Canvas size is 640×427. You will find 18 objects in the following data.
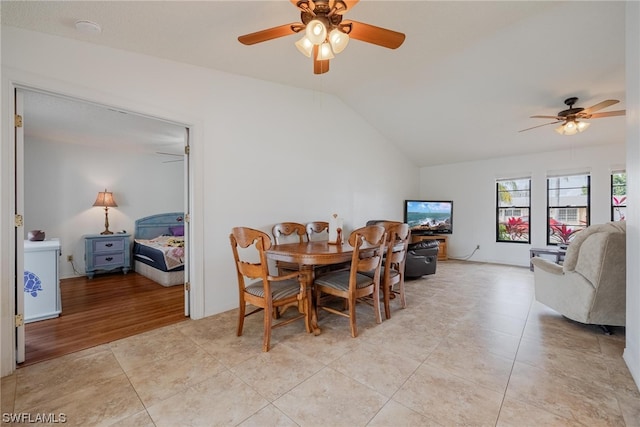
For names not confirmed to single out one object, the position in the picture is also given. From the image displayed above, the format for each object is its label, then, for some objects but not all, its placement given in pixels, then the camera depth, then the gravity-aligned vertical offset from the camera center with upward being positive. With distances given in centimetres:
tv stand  598 -66
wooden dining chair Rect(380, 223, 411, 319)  265 -51
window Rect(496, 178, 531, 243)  554 +5
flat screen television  611 -9
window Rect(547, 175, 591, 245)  491 +10
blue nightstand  448 -74
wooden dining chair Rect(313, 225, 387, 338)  230 -65
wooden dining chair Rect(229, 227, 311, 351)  211 -68
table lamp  472 +15
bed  395 -60
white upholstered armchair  232 -59
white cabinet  272 -75
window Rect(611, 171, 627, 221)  457 +28
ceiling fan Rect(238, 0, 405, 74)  166 +122
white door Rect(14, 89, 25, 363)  191 -15
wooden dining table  222 -40
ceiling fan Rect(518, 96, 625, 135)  326 +119
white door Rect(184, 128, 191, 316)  282 -25
